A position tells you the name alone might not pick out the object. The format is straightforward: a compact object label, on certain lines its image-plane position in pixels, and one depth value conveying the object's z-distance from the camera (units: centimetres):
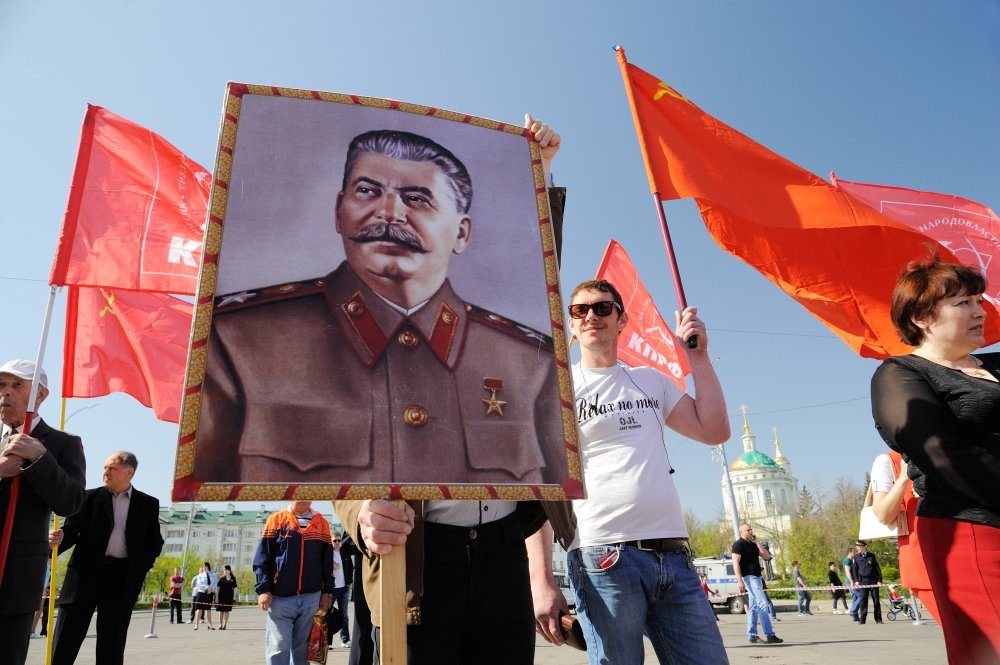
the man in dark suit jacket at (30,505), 345
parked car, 2502
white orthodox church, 10894
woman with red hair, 227
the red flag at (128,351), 688
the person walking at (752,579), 1077
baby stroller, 1641
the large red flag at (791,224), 489
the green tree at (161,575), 7044
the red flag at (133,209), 558
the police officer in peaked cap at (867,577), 1553
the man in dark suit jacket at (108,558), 477
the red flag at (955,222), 639
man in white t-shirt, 268
